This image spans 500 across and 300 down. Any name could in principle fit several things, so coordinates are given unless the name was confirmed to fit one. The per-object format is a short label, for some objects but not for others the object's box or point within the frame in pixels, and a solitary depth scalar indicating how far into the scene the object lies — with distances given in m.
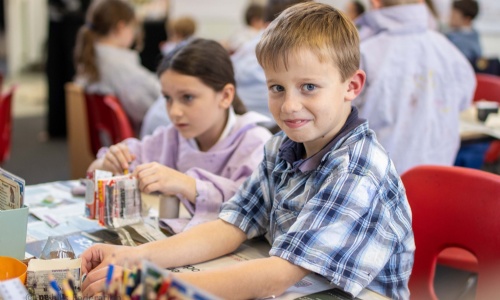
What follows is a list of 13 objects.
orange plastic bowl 1.24
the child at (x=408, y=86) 2.72
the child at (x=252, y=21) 5.95
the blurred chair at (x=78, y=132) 4.13
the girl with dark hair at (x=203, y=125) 1.92
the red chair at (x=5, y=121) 3.54
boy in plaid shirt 1.21
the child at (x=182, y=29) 6.10
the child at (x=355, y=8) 5.70
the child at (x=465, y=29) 5.49
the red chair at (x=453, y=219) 1.58
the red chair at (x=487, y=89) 3.75
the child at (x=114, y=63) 3.89
